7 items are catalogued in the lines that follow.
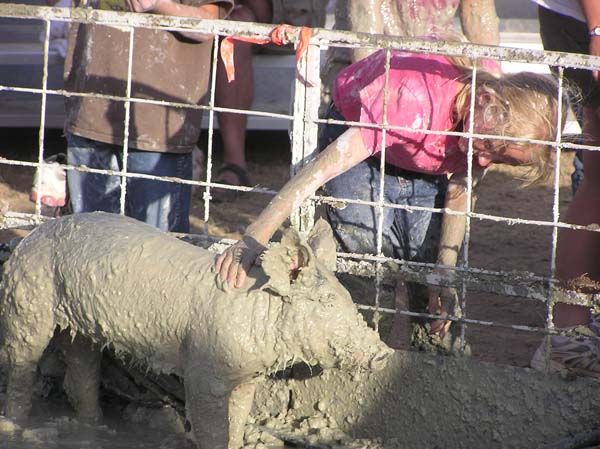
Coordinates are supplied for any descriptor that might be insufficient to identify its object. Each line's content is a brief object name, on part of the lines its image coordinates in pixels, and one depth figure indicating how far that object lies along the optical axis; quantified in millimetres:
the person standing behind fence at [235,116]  13930
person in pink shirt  7543
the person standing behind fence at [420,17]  9898
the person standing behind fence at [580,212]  8234
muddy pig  6758
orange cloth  8008
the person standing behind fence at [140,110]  9258
